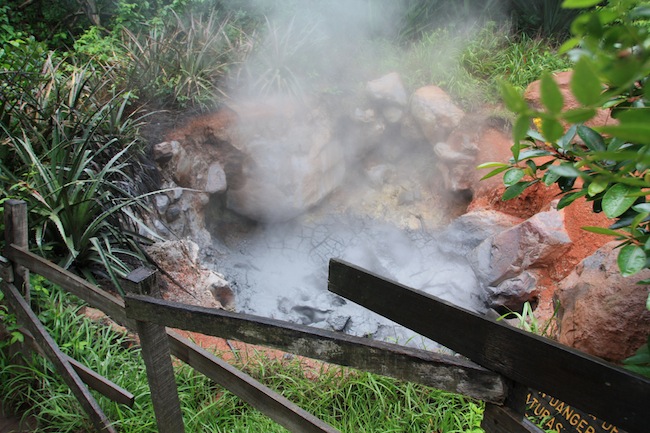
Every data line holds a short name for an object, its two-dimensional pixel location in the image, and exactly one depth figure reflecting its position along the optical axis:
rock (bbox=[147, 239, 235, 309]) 3.66
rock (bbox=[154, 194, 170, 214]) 4.46
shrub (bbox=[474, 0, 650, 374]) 0.46
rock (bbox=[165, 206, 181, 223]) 4.59
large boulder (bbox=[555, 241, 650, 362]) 2.18
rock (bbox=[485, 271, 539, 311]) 4.25
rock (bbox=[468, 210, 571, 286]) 4.23
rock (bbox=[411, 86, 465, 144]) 5.88
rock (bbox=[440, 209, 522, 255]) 4.98
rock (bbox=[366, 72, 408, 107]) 6.06
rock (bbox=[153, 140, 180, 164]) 4.66
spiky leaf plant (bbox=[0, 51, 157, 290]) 3.21
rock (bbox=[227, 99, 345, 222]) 5.46
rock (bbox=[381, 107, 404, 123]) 6.20
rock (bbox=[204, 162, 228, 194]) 5.19
